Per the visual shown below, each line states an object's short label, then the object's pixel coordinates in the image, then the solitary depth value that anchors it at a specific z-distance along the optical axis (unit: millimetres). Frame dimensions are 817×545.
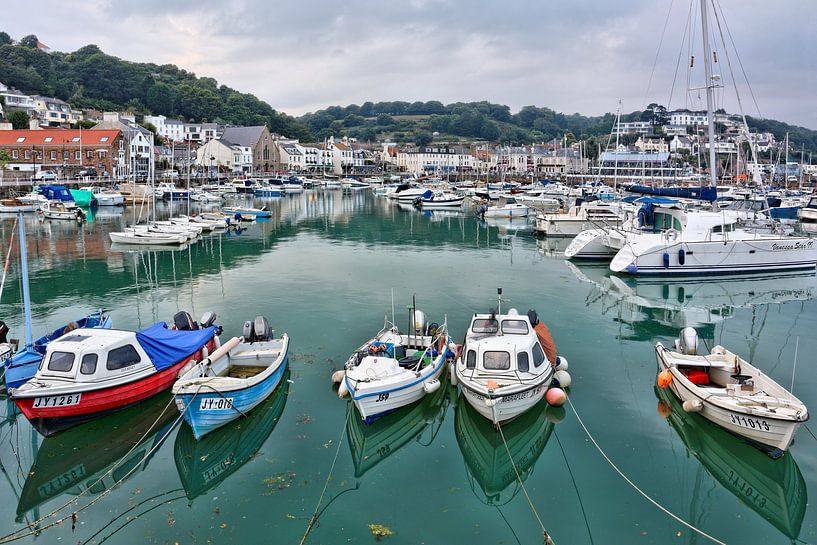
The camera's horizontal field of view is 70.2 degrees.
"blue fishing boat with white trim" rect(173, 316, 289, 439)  13878
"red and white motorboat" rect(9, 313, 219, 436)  13947
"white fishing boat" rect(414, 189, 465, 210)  84625
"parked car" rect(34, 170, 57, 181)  86438
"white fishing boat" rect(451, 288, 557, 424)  14172
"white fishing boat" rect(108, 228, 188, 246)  45125
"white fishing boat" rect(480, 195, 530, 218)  69062
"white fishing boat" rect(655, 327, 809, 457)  12891
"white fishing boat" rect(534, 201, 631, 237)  52597
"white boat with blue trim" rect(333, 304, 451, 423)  14469
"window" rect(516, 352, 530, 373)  15070
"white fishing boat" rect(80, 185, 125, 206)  78562
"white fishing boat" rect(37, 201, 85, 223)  62219
